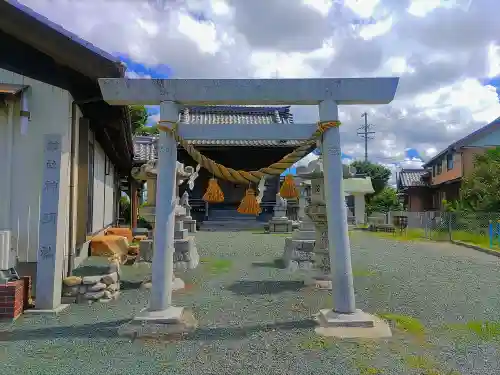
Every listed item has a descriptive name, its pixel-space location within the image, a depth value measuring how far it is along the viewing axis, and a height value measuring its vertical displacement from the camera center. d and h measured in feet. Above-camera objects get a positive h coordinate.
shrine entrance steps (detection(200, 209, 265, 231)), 65.21 -1.83
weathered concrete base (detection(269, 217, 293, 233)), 59.57 -2.08
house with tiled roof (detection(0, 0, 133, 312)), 16.70 +3.56
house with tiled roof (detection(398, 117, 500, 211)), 81.71 +9.80
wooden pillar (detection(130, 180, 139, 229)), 55.17 +1.25
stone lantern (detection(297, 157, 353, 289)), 23.32 -0.54
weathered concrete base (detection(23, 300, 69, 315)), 16.07 -4.13
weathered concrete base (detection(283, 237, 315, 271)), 28.34 -3.15
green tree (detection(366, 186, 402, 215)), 111.14 +3.07
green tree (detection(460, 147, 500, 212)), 53.01 +3.79
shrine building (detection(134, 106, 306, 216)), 64.85 +9.39
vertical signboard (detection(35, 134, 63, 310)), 16.44 -0.95
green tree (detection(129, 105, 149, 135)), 69.72 +17.27
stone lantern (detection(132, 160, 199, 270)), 24.56 -1.57
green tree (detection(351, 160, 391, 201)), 141.69 +15.31
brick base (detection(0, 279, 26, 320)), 15.24 -3.50
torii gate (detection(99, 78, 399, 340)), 15.38 +4.12
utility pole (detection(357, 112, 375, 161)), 148.56 +29.18
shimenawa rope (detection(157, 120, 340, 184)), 17.38 +1.94
